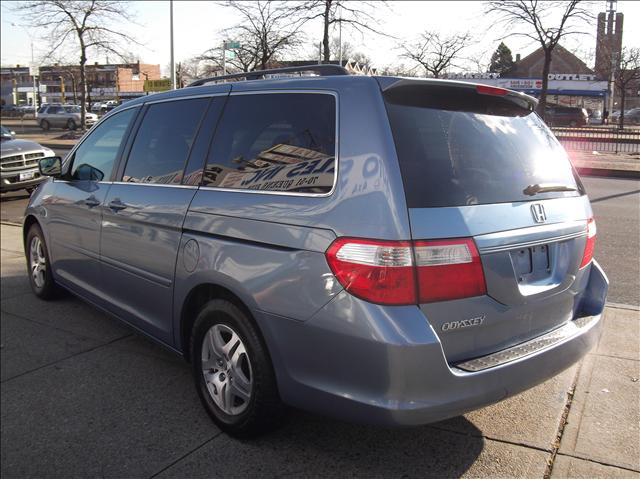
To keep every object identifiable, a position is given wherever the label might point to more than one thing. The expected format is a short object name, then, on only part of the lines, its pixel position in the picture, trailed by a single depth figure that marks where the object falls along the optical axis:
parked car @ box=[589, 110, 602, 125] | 51.97
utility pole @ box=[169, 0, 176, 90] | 25.05
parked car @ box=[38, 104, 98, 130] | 39.91
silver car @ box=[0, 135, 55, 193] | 11.70
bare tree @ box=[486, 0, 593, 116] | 20.78
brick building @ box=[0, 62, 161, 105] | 82.69
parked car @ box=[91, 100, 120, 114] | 48.07
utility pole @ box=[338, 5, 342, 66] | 19.95
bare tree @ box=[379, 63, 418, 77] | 31.07
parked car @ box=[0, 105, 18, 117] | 71.38
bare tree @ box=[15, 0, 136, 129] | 27.21
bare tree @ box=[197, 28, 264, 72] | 23.73
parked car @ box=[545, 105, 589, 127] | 46.38
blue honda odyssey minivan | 2.40
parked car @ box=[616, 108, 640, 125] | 36.03
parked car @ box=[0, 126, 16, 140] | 13.17
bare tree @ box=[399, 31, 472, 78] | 29.02
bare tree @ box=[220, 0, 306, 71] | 22.26
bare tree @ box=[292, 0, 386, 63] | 19.72
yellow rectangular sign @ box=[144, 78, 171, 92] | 27.84
